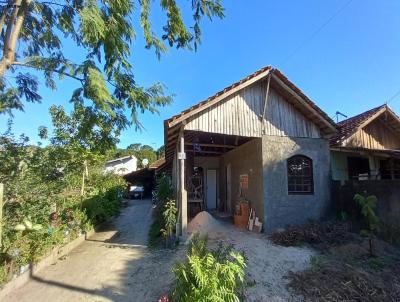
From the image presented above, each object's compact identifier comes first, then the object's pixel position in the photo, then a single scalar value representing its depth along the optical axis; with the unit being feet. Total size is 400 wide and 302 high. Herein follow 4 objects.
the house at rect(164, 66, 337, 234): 33.06
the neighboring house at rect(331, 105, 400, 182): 39.60
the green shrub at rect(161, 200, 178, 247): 30.68
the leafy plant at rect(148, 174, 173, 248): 33.24
